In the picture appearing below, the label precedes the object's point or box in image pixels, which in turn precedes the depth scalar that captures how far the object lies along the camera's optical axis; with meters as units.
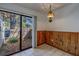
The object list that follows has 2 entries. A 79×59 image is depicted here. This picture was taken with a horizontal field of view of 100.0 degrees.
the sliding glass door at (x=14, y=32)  1.91
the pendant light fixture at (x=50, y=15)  1.97
